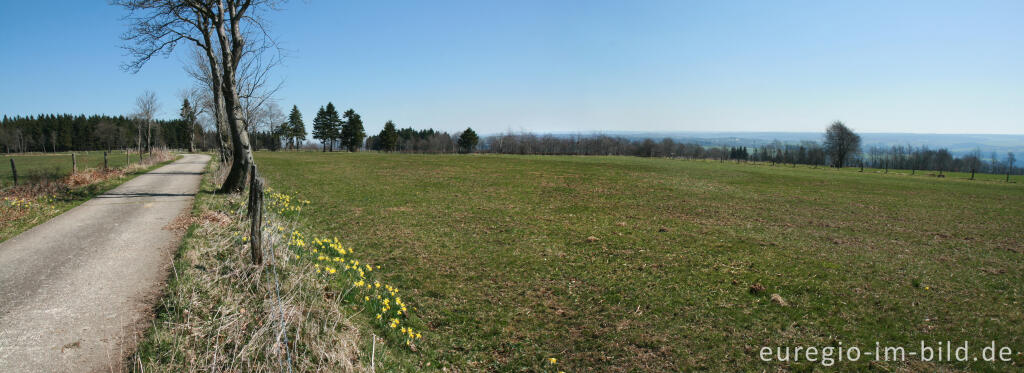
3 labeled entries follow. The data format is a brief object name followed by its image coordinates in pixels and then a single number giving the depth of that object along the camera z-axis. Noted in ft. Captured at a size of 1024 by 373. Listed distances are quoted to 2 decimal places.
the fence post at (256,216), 19.34
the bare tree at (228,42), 44.03
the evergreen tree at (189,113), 186.09
